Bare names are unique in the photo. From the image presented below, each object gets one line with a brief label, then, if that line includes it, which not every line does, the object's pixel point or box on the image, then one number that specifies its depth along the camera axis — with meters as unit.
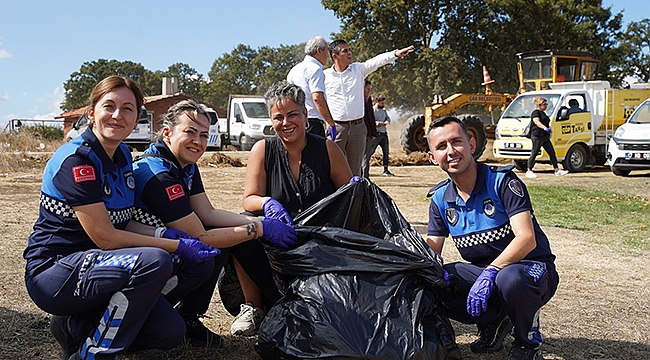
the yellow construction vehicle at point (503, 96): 16.40
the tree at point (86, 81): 71.47
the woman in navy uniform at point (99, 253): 2.23
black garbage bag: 2.30
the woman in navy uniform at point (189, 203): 2.59
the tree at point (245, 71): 71.94
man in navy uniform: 2.53
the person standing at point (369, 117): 9.30
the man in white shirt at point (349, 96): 5.87
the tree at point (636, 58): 38.16
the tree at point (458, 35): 31.34
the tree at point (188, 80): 77.26
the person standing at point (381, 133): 11.95
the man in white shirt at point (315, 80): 5.15
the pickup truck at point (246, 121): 19.38
